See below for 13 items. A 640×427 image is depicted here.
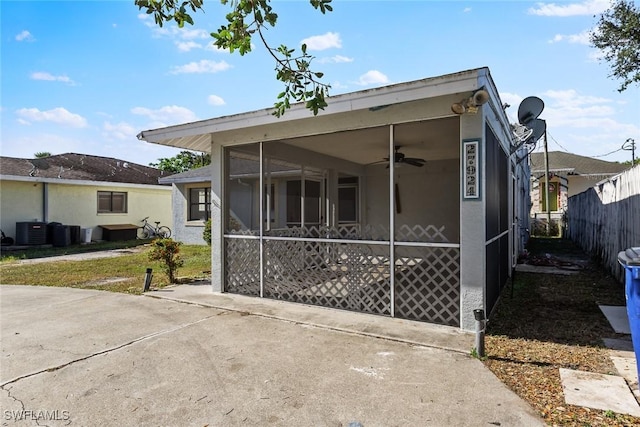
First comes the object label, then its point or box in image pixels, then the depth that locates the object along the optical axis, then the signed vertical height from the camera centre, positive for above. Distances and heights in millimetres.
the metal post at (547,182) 19094 +1805
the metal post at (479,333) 3454 -1150
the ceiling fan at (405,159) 7495 +1316
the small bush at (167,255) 7098 -757
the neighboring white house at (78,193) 13602 +1042
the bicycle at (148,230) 17411 -671
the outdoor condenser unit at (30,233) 13188 -575
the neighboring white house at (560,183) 21297 +2008
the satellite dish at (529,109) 8195 +2465
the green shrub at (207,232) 12352 -535
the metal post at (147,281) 6519 -1170
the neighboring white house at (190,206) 13766 +422
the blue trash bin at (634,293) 2641 -589
